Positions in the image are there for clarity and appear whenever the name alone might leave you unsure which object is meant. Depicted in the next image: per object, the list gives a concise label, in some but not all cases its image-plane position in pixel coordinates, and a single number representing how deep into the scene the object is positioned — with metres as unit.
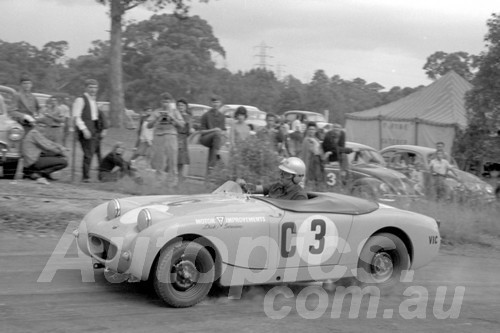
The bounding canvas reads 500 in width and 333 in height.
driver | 7.41
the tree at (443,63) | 63.53
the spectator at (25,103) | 12.83
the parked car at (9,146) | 11.95
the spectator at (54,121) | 14.84
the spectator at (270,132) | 13.05
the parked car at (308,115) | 30.16
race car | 6.13
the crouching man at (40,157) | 12.15
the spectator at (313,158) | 14.20
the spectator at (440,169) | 15.46
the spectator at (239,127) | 13.42
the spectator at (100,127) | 12.76
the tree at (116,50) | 26.27
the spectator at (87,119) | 12.41
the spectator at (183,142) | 13.53
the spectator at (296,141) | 15.37
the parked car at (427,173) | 15.04
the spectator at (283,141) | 14.43
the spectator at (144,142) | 14.28
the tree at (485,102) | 23.64
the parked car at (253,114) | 28.82
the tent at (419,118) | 27.44
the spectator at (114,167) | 12.86
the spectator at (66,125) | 15.95
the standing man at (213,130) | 13.62
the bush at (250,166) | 12.52
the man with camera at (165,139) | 13.05
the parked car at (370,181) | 14.01
